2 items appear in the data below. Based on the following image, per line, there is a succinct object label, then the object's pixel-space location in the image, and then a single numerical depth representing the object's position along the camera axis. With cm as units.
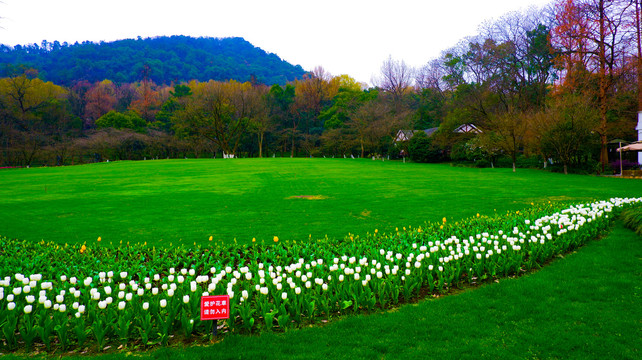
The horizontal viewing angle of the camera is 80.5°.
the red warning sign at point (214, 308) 399
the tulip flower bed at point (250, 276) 442
